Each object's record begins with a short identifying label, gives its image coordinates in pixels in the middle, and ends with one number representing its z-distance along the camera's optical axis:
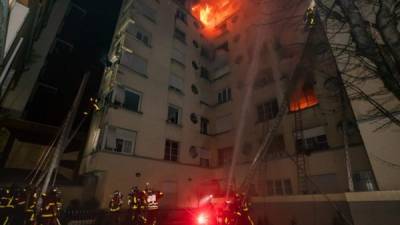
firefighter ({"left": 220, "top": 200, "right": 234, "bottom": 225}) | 8.20
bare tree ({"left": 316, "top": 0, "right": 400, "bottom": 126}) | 4.24
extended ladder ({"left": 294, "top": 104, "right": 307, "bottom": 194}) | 12.55
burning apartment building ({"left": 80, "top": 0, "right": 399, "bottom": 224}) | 11.71
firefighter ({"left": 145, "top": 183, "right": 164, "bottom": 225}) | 10.70
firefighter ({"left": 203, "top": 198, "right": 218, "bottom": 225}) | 9.44
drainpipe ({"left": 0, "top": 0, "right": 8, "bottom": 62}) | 2.86
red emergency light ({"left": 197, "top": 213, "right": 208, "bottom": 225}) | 9.41
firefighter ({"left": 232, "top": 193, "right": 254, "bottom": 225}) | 8.26
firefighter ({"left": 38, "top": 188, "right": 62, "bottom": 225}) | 8.10
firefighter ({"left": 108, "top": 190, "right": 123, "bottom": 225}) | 10.01
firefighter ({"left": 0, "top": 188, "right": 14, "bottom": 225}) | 8.28
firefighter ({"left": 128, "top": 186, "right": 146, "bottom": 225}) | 9.90
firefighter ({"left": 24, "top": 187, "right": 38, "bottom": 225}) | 8.68
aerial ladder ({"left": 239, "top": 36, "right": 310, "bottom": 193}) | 14.96
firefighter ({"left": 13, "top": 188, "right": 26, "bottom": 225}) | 8.74
